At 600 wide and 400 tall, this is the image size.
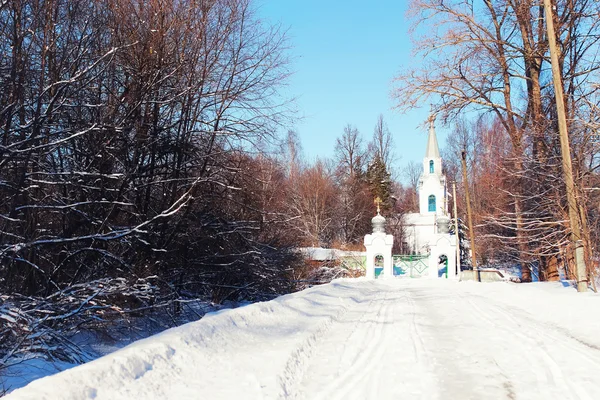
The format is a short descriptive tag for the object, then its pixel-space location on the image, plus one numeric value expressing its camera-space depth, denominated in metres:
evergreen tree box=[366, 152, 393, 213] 58.28
